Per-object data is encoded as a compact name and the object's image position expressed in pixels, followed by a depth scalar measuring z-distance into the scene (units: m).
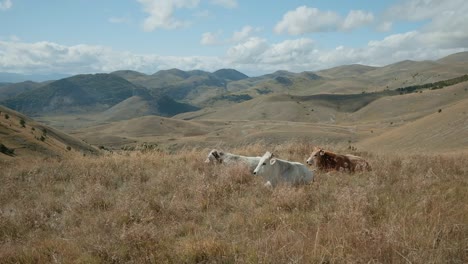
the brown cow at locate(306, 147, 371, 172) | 9.86
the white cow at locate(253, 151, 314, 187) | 8.30
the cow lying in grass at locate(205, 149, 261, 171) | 9.95
